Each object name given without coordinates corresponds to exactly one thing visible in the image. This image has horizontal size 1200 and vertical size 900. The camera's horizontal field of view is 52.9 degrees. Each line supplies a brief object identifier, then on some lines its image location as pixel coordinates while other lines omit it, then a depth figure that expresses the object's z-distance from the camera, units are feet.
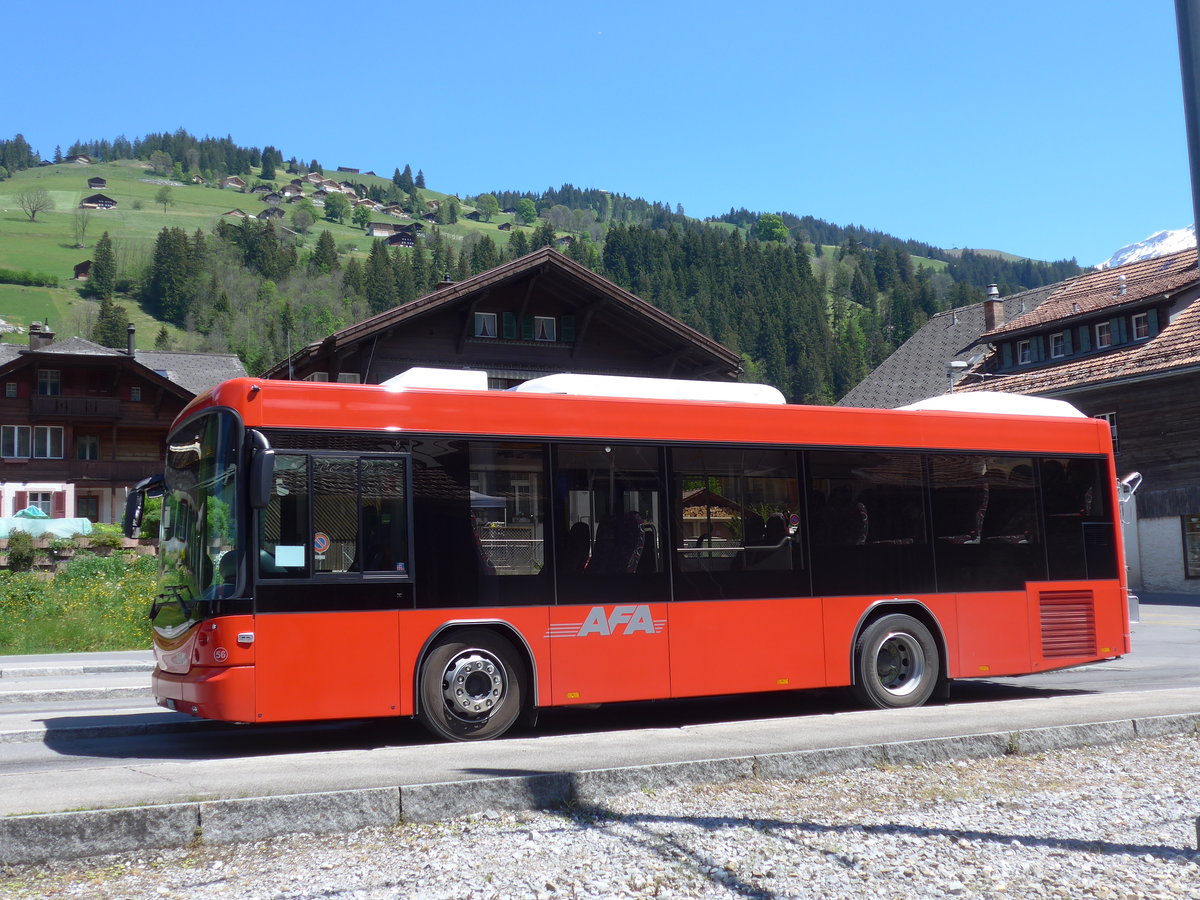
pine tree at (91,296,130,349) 436.35
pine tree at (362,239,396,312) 453.17
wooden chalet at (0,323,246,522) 200.03
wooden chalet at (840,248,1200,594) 118.62
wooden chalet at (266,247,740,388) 109.09
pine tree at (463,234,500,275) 487.20
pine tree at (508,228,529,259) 566.77
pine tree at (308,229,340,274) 534.78
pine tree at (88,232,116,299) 517.96
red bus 30.25
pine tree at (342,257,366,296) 464.24
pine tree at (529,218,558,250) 585.22
